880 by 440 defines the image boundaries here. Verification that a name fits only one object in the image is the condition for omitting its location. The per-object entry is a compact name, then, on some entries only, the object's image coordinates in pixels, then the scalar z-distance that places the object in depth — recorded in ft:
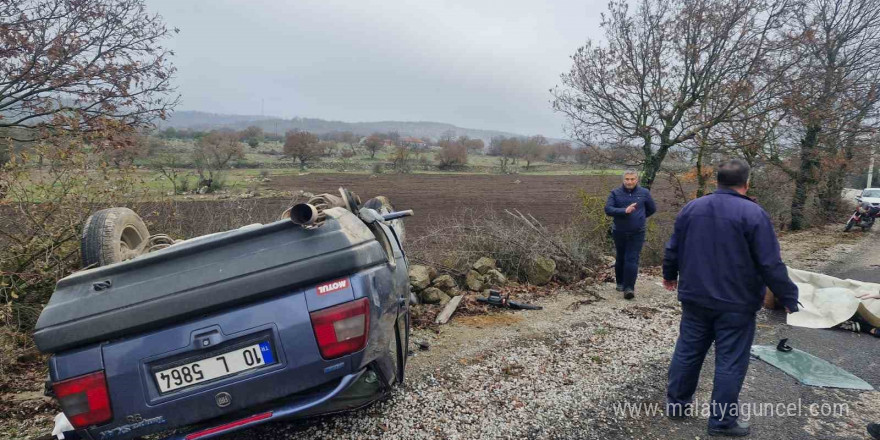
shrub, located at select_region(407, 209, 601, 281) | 24.23
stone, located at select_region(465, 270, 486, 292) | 21.21
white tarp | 15.71
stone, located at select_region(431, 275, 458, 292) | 19.93
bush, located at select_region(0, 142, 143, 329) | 14.80
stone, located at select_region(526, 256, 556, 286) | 23.16
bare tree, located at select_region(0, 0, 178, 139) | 22.13
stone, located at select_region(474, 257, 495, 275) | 22.86
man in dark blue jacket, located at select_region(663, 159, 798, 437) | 9.12
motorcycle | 46.60
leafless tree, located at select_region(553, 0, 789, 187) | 35.99
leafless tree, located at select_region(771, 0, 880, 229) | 42.17
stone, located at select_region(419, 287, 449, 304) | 18.76
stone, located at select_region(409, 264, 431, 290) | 18.95
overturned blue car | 6.55
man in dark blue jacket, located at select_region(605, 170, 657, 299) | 19.17
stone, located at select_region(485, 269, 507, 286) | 21.95
